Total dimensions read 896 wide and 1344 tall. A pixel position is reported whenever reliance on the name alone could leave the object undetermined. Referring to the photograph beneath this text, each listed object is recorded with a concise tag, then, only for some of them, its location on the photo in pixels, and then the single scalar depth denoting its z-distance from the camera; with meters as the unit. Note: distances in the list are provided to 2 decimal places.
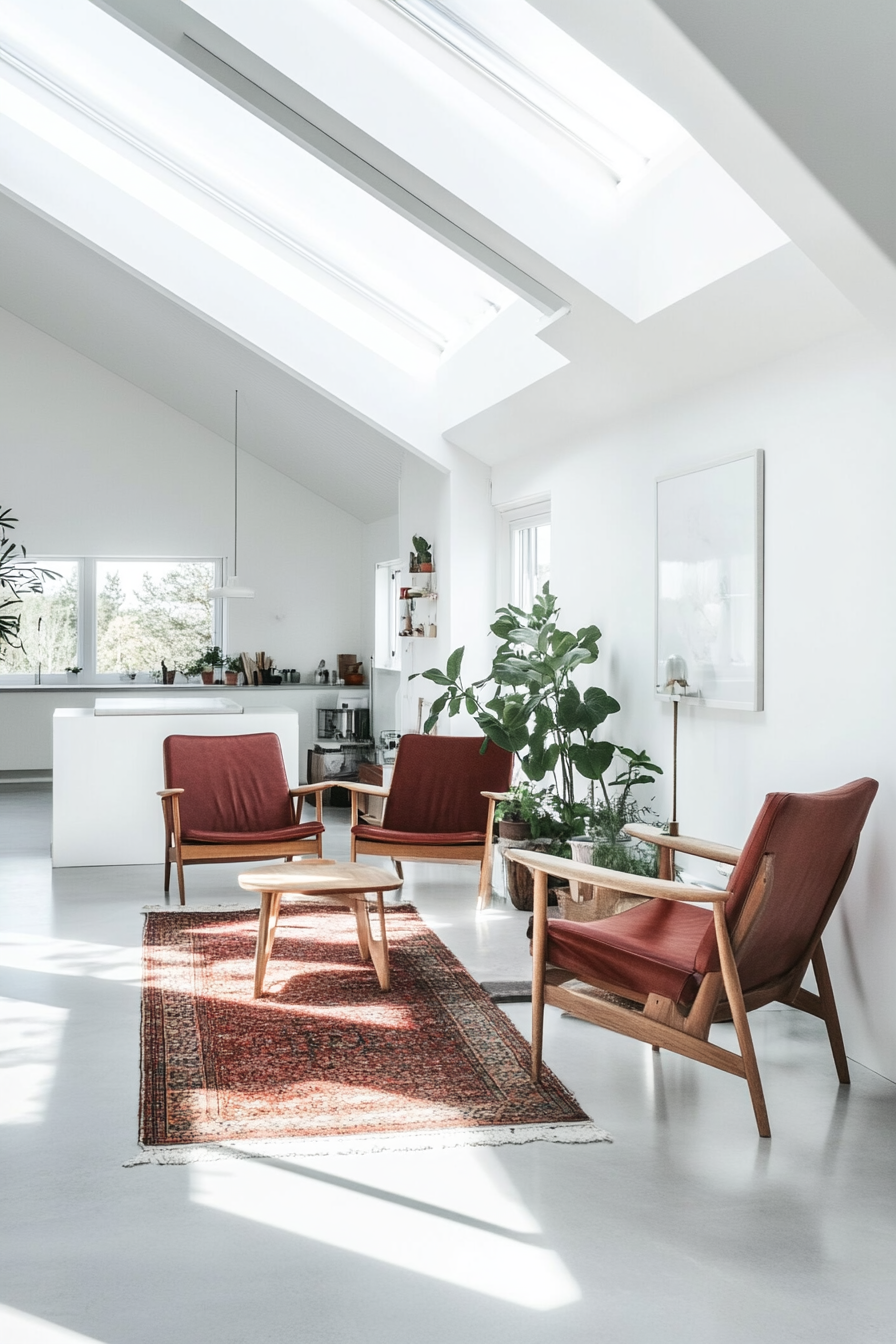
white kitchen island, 6.39
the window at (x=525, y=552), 6.68
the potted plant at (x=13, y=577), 9.93
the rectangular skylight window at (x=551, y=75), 3.93
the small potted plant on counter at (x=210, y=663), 10.36
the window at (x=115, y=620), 10.23
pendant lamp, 8.35
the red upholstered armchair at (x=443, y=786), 5.89
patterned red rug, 3.00
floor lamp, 4.55
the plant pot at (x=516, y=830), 5.59
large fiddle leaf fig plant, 5.15
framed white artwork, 4.09
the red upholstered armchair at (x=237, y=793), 5.68
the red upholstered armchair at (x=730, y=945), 2.90
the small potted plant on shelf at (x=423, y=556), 7.41
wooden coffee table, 4.09
